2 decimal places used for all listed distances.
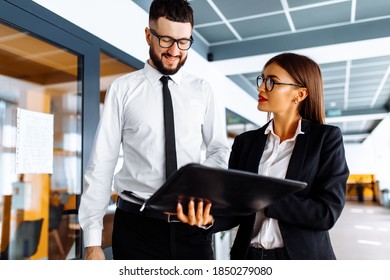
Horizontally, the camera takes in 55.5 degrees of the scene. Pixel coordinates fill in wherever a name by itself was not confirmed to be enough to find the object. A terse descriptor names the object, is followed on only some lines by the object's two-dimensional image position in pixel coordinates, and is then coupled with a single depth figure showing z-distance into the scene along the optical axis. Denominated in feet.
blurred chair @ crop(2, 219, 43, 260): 8.72
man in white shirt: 4.54
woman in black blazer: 3.77
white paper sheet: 6.71
